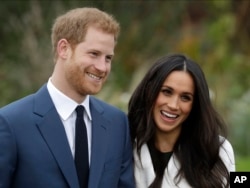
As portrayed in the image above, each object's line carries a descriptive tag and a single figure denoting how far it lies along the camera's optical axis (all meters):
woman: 4.46
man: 3.88
